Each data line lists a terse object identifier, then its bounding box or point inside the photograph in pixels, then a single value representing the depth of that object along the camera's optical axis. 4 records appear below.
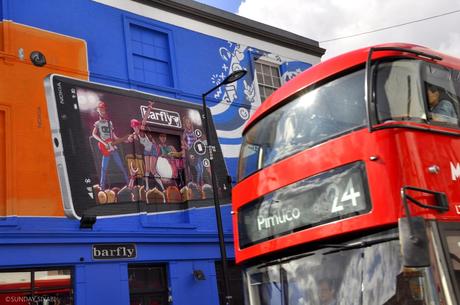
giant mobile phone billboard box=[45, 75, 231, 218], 10.63
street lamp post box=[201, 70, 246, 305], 9.94
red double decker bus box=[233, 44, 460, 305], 3.77
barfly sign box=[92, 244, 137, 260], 10.34
